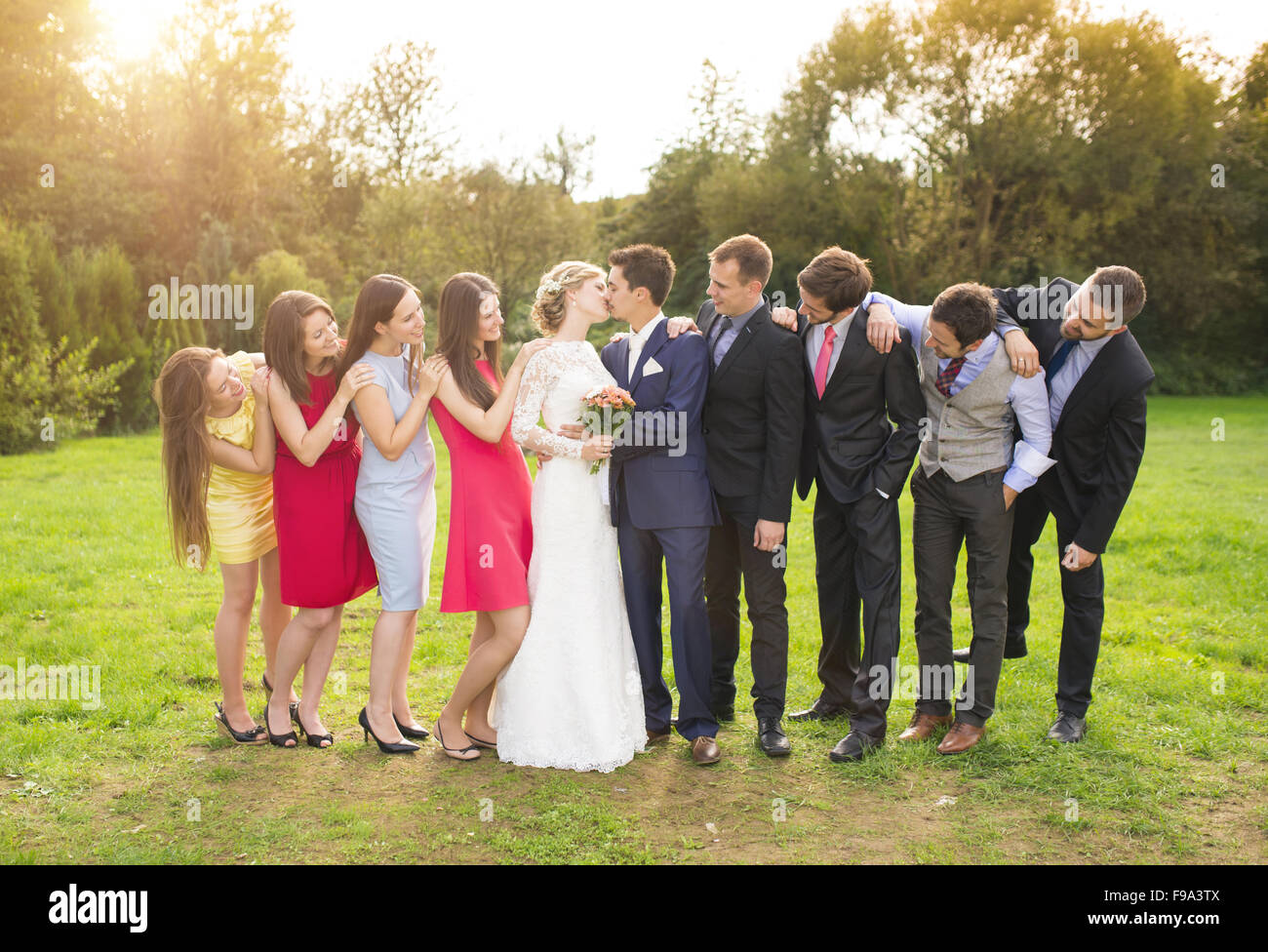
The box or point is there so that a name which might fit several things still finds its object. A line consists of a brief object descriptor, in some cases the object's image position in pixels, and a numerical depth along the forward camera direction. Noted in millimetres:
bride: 5258
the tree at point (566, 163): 26703
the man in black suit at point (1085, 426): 5371
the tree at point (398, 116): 36031
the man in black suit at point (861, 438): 5371
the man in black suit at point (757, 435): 5328
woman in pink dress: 5219
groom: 5301
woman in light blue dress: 5234
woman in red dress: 5215
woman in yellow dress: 5316
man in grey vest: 5402
